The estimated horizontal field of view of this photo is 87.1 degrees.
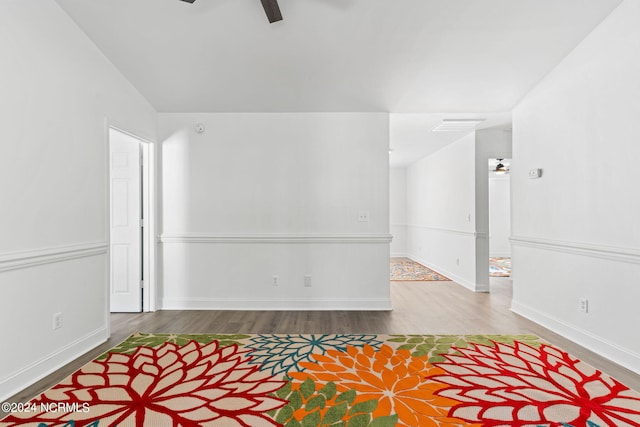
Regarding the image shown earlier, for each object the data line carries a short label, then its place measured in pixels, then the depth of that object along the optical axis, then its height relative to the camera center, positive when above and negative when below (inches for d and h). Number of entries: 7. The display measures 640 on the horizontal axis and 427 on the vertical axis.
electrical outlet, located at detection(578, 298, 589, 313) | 120.5 -33.3
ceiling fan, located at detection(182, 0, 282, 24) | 91.1 +57.4
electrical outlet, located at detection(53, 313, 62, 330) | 104.4 -33.0
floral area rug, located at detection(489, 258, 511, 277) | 268.8 -48.9
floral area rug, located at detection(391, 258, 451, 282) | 248.2 -47.5
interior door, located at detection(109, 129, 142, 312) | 164.4 -3.8
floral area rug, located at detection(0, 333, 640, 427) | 77.3 -46.5
